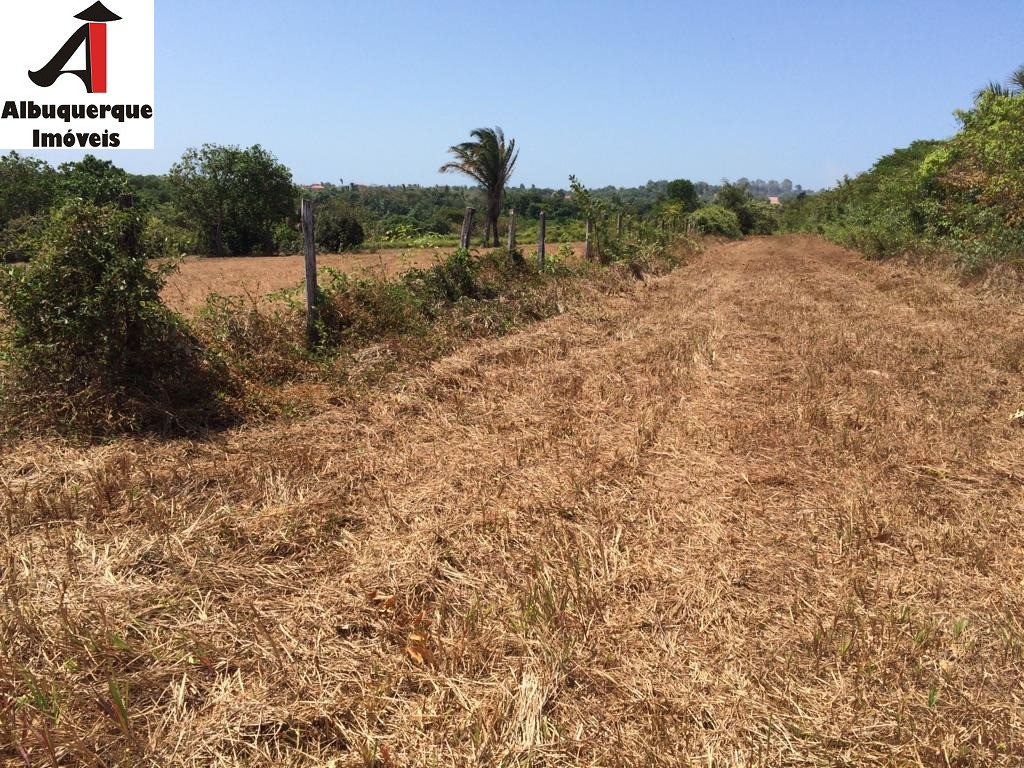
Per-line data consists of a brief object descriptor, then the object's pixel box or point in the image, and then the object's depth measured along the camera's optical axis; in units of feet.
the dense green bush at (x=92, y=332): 12.82
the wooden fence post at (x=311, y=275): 19.29
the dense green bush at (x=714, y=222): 108.02
